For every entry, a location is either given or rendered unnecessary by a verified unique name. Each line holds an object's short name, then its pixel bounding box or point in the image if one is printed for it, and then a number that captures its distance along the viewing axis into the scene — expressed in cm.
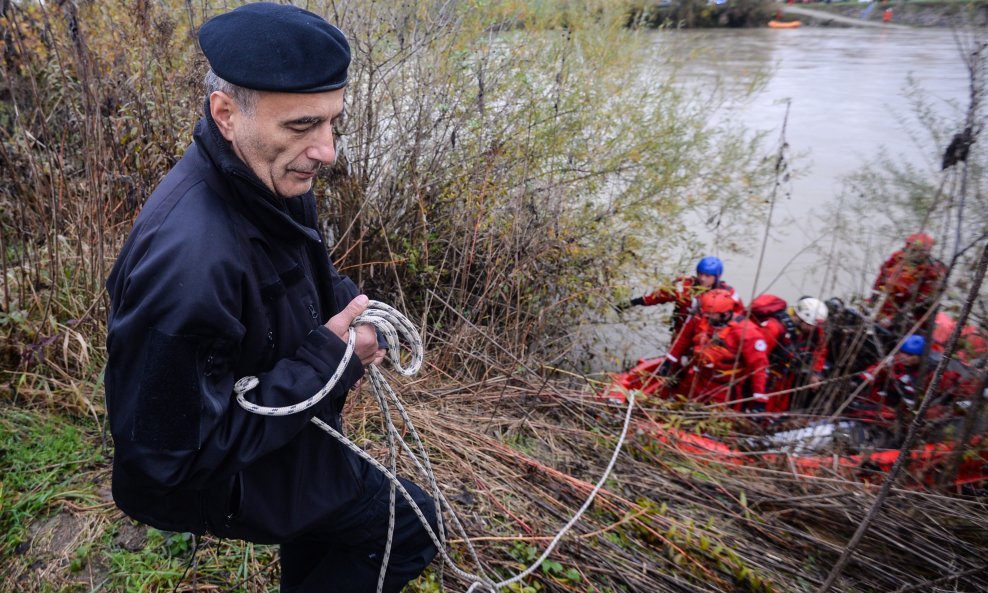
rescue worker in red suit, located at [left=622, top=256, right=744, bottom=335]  593
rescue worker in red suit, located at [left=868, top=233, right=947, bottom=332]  399
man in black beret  120
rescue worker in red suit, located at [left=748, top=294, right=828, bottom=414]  538
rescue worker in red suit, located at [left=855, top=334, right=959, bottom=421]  432
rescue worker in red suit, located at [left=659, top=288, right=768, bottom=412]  526
